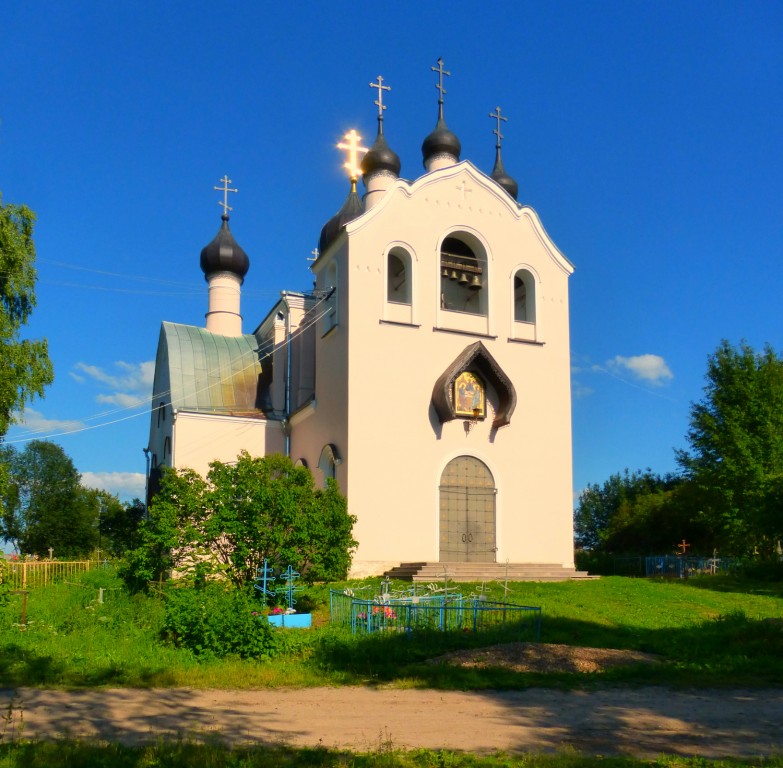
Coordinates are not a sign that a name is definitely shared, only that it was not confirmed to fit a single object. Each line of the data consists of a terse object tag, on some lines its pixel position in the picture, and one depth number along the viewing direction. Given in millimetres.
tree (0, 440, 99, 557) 48906
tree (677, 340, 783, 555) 24833
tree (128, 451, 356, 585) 13656
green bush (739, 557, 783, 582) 20141
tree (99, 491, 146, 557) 32344
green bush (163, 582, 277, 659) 9609
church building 17891
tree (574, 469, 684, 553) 36441
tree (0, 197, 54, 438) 18000
